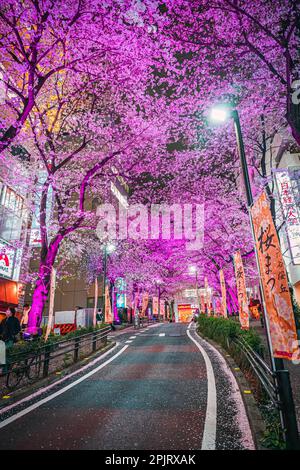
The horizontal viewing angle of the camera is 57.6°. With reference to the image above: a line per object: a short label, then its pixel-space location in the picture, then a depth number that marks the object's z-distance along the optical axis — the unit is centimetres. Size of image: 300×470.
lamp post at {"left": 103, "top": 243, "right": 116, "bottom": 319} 2270
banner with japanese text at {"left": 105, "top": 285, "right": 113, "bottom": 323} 2157
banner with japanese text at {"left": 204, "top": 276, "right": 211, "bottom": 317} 2445
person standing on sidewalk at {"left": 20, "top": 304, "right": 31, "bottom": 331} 2053
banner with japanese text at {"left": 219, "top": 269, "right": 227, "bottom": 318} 1570
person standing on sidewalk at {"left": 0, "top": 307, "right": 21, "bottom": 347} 912
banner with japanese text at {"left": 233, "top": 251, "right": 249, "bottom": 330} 1037
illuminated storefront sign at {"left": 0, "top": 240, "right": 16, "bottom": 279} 1912
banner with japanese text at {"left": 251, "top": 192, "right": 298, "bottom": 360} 359
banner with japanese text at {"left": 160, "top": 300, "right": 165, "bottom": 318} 6681
